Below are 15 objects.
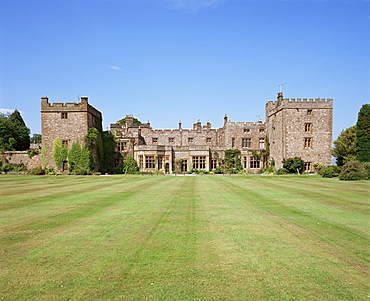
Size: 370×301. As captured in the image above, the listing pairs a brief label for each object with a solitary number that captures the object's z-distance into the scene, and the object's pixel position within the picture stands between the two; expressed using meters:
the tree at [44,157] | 35.03
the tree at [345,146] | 35.88
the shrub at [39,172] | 33.53
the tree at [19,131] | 49.28
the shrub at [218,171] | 40.13
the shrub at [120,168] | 39.97
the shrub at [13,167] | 36.53
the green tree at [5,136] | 45.88
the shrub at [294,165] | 35.94
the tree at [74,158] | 34.41
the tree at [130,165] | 39.83
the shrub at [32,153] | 36.91
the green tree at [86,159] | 34.31
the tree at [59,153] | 34.66
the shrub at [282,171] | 36.41
